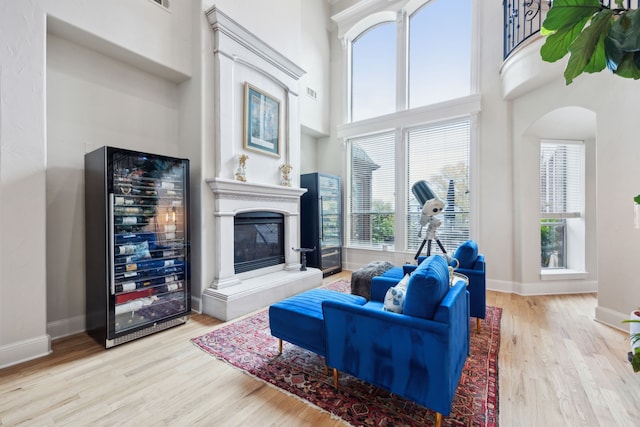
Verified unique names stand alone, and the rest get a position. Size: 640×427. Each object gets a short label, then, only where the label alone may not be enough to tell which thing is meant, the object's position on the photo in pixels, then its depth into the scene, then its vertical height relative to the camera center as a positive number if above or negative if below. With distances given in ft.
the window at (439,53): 14.88 +9.09
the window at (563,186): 13.78 +1.23
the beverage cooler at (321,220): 16.20 -0.58
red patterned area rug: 5.24 -3.96
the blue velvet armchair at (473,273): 8.80 -2.07
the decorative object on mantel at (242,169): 11.61 +1.84
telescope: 11.40 -0.23
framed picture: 12.16 +4.26
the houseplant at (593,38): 2.97 +2.05
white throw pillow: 5.73 -1.92
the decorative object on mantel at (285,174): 13.99 +1.91
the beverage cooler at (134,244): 8.02 -1.05
